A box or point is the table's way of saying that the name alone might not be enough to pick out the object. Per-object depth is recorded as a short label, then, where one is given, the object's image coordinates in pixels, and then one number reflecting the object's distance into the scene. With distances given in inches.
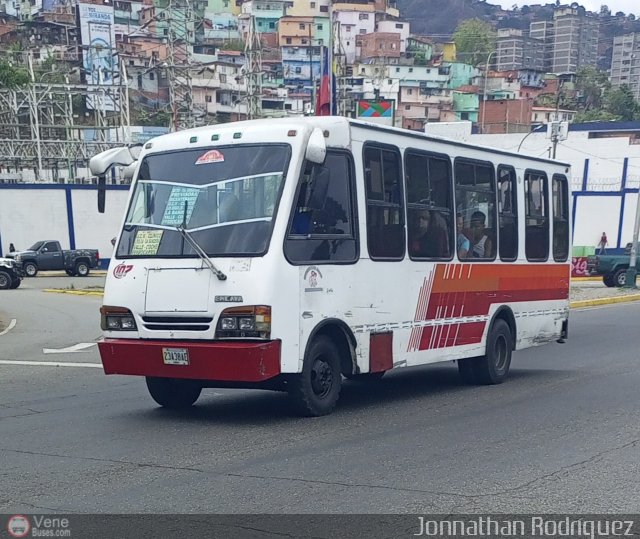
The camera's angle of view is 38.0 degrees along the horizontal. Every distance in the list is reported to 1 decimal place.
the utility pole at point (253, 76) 2511.0
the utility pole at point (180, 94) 2397.9
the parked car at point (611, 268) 1375.5
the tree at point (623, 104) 4680.1
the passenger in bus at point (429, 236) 434.3
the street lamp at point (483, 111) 3927.2
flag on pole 946.7
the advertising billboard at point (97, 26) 3938.2
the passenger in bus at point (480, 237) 488.1
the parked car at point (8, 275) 1406.3
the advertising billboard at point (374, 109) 1435.8
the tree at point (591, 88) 5654.5
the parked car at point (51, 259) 1743.4
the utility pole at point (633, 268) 1264.8
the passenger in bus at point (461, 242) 470.6
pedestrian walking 1980.8
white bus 350.0
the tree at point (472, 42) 7303.2
